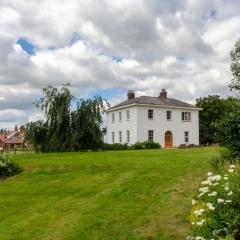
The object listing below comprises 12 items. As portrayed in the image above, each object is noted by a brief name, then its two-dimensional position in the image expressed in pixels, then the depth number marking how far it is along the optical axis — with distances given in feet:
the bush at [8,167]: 30.46
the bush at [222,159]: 24.39
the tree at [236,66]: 78.89
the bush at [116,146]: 72.56
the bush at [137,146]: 78.61
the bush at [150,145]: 81.36
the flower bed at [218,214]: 11.64
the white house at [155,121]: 94.90
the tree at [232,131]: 24.44
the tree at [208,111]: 116.43
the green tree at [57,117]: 63.43
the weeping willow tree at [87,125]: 63.07
